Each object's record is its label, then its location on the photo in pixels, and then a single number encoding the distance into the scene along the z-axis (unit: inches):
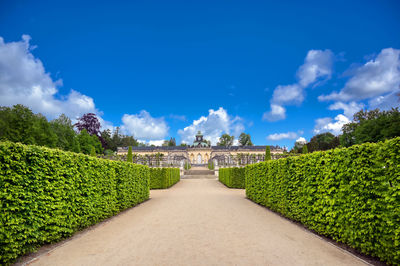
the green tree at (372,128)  1527.9
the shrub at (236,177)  868.7
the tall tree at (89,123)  2806.3
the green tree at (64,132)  2027.8
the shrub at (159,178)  880.9
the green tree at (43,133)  1599.4
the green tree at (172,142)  4544.8
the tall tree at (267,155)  1216.2
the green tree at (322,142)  2958.7
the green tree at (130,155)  1306.8
